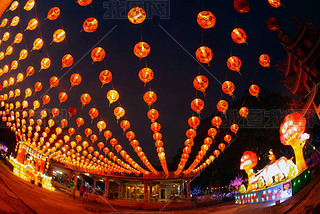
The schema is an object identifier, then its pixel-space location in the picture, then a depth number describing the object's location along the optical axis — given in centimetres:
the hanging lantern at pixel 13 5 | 657
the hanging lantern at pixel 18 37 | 760
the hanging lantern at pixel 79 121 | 1153
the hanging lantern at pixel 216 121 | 964
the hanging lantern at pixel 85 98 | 888
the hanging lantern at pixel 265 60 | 723
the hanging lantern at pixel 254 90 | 816
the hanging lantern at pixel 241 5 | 543
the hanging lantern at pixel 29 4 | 616
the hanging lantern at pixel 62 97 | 917
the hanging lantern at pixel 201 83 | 708
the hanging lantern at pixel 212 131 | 1082
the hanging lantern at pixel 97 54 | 652
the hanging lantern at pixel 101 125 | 1050
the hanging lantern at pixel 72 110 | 1055
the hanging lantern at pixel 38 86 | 927
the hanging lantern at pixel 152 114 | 903
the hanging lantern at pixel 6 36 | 823
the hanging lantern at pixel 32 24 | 653
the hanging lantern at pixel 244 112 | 926
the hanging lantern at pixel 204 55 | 621
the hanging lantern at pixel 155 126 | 997
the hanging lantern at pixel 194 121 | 912
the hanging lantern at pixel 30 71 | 847
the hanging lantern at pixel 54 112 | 1131
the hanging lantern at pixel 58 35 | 630
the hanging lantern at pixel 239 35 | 607
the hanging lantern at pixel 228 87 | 779
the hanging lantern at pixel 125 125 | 1018
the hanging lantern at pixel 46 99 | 1006
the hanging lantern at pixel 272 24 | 644
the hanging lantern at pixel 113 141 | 1355
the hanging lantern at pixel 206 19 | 556
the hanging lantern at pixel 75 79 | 770
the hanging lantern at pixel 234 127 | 1044
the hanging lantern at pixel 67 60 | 702
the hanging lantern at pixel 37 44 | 703
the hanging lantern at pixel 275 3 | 553
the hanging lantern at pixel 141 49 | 599
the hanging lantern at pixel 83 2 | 543
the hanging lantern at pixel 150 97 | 780
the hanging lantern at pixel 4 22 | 733
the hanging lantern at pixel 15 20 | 711
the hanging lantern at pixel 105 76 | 724
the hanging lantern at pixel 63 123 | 1205
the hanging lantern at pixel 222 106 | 875
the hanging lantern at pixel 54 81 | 835
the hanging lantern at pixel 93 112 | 972
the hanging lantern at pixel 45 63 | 773
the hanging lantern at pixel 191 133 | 1102
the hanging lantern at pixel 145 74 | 692
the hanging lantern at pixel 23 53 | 800
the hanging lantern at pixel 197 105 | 820
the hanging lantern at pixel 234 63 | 670
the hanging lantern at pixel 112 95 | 794
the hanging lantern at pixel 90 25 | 580
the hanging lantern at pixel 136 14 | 522
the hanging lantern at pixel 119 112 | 912
